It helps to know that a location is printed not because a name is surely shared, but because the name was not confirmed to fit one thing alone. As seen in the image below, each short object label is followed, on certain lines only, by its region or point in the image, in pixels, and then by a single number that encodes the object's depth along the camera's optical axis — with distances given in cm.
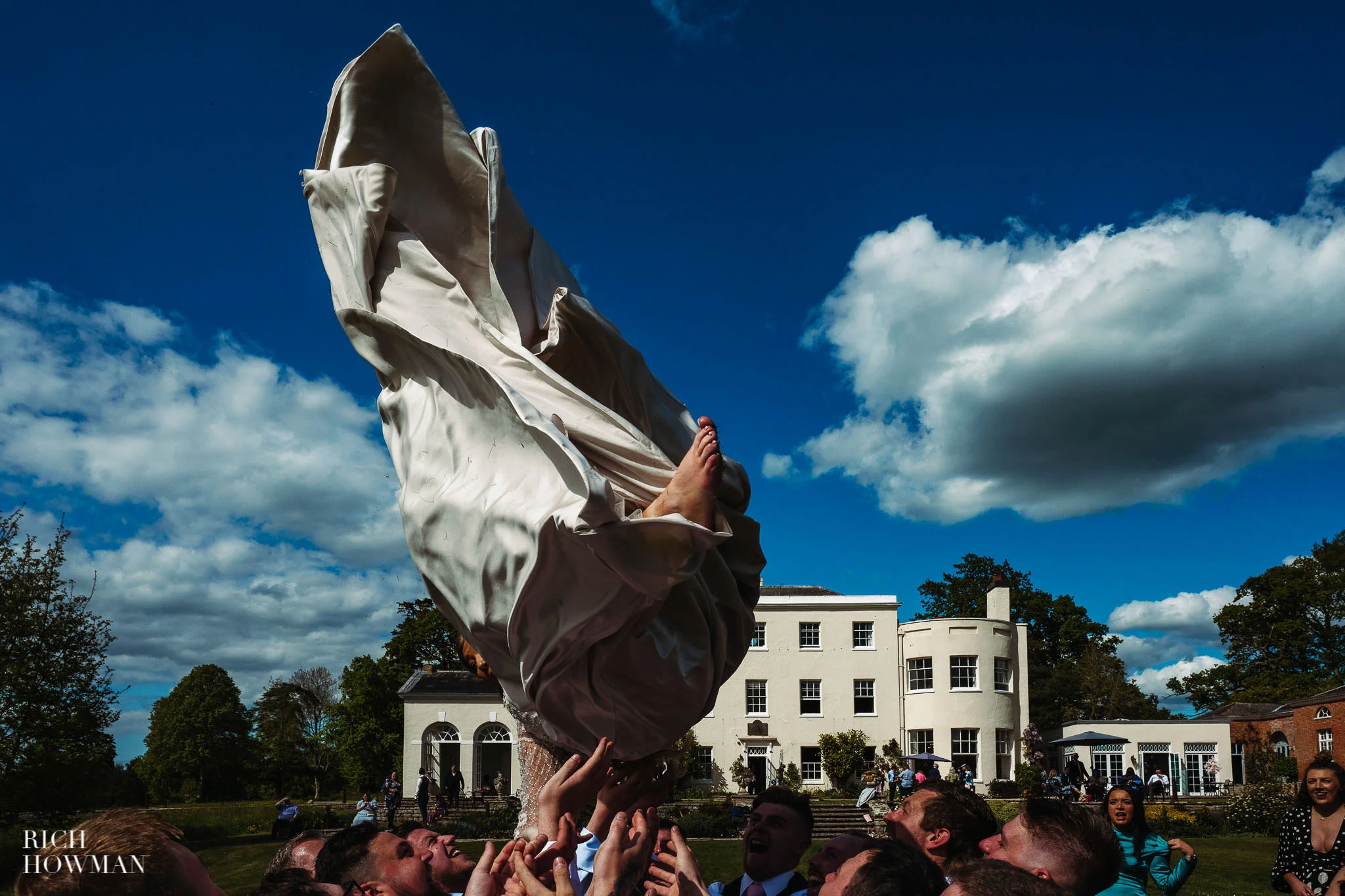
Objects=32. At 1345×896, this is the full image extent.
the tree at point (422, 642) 5725
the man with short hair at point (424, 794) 3203
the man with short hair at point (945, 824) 421
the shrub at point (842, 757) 4572
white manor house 4619
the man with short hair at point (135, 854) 249
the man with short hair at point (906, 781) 3238
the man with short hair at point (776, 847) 423
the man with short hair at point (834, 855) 381
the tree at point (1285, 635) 5981
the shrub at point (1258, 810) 2792
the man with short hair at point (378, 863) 362
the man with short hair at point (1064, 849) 364
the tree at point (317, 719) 6631
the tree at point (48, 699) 2422
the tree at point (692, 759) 4369
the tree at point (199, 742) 6681
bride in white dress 428
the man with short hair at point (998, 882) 234
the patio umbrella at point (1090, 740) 4150
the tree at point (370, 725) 5469
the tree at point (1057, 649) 6341
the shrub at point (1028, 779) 3981
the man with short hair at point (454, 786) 3491
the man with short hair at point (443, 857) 394
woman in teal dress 715
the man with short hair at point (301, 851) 463
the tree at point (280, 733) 6838
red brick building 4456
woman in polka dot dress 617
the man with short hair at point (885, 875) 277
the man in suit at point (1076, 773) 3669
